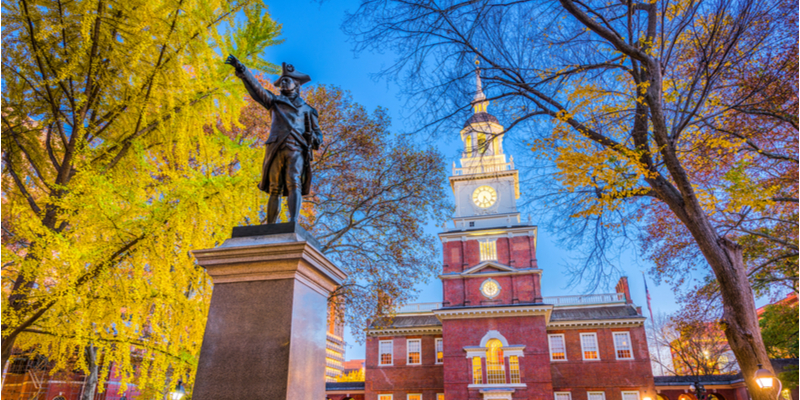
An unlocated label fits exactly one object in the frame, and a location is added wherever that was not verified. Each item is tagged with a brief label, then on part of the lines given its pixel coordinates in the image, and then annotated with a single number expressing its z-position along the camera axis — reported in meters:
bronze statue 5.05
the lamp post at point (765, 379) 6.61
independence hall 28.69
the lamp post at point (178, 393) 11.35
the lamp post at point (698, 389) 19.60
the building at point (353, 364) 176.11
